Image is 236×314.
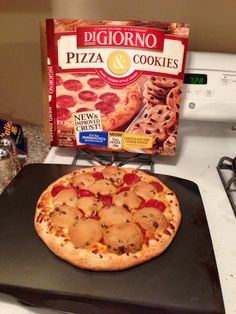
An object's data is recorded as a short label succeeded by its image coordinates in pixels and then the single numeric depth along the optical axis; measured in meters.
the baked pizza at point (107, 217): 0.63
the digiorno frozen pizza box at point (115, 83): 0.84
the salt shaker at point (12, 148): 0.91
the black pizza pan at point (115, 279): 0.57
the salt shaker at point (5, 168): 0.88
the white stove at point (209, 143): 0.80
